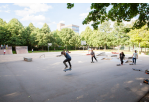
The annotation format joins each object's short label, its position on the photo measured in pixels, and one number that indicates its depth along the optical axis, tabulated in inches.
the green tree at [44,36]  1718.8
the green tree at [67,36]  2117.4
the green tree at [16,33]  1402.6
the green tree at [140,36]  1055.6
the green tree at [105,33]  2054.6
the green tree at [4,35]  1360.6
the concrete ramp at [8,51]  1180.4
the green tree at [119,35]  1806.1
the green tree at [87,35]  2356.1
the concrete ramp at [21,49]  1286.9
